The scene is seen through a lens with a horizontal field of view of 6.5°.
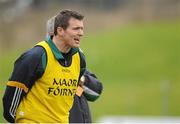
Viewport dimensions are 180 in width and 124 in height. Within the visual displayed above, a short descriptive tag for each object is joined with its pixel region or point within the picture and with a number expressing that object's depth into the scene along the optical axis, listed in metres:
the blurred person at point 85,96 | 15.82
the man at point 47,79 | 13.74
